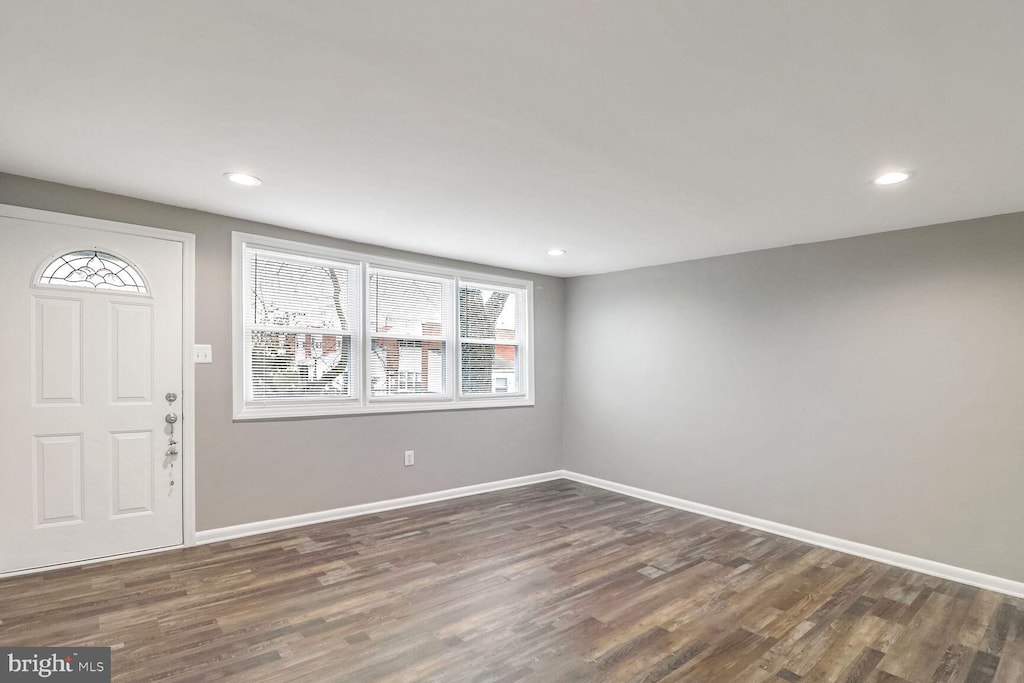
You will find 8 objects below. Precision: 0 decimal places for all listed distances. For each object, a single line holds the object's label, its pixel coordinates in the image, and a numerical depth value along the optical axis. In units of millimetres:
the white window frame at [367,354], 3773
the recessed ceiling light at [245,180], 2863
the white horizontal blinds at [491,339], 5270
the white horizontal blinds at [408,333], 4570
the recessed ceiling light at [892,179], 2629
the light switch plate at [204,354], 3584
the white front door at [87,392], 2969
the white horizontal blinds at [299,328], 3914
